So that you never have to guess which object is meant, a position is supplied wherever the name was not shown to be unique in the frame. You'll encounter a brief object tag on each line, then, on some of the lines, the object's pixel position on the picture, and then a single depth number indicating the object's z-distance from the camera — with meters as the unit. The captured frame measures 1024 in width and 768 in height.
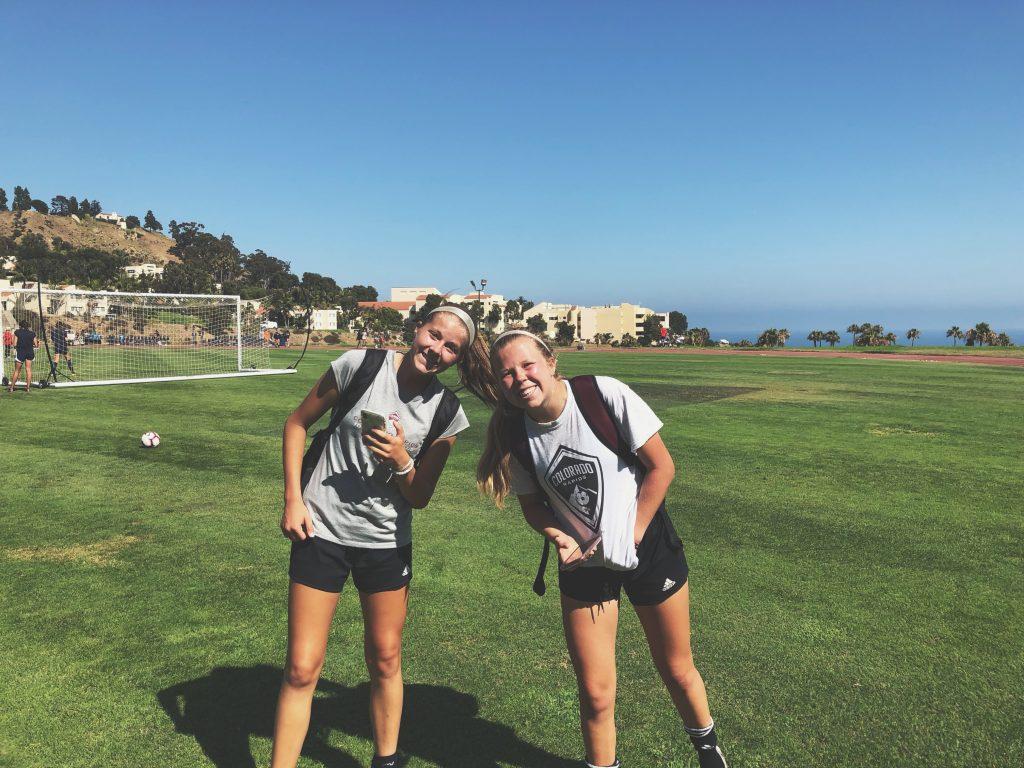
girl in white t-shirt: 2.56
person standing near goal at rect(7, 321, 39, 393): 16.88
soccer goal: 23.36
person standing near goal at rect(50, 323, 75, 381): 22.07
